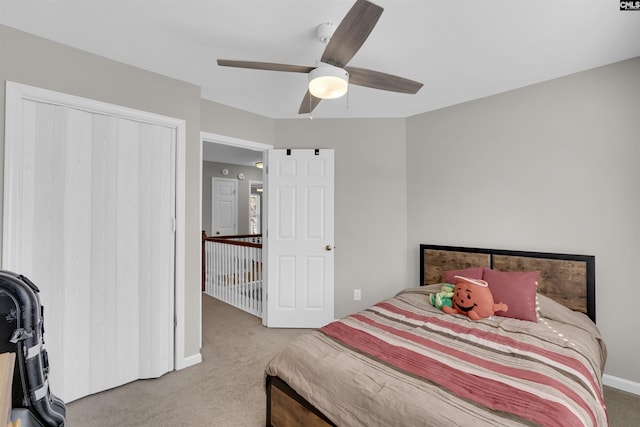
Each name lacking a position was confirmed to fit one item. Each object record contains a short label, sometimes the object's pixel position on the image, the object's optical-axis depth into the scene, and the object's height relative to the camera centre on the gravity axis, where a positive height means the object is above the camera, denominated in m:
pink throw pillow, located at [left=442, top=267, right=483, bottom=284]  2.59 -0.52
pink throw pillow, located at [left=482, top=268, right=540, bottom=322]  2.19 -0.58
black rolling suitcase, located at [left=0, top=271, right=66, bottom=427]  0.92 -0.41
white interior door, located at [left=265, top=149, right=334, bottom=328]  3.57 -0.27
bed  1.22 -0.75
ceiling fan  1.35 +0.87
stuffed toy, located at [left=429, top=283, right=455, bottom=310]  2.39 -0.67
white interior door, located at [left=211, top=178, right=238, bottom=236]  6.71 +0.19
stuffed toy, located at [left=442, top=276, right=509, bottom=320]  2.21 -0.64
